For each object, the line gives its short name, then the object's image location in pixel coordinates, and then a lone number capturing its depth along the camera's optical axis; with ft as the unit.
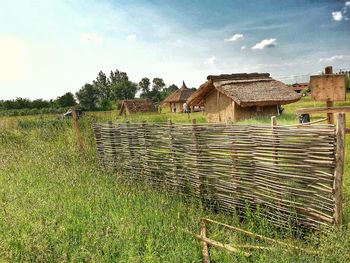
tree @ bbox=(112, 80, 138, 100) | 232.12
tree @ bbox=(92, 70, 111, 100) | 295.69
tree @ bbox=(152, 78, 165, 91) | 282.15
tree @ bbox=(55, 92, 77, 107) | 193.47
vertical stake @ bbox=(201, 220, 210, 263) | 11.22
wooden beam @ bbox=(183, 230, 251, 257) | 11.20
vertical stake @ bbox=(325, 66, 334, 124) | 18.07
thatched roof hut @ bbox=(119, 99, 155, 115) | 141.90
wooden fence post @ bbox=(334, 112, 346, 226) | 11.75
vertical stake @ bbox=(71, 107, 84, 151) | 29.44
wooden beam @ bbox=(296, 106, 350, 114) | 16.58
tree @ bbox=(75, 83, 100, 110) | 242.37
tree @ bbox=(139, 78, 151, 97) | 256.93
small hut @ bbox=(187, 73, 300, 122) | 65.46
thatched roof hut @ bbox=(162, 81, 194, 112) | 143.95
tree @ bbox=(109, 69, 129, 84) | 289.94
